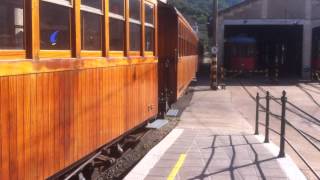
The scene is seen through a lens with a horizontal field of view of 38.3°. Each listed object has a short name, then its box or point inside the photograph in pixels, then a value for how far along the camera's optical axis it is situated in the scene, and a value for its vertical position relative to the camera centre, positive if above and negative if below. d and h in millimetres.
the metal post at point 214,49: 22968 +450
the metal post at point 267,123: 7646 -1129
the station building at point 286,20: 32530 +2797
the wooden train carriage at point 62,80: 3357 -202
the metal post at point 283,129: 6750 -1044
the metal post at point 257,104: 8951 -892
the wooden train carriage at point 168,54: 10886 +120
